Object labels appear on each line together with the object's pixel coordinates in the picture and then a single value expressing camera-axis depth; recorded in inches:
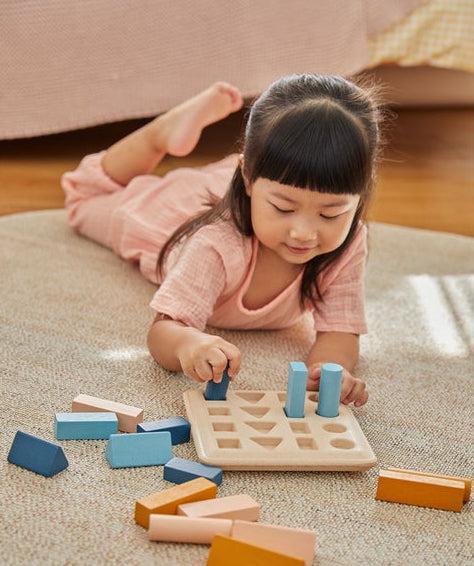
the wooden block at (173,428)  73.0
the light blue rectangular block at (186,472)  69.8
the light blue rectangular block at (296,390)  74.0
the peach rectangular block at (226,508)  66.6
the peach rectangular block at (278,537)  64.9
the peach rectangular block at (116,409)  73.7
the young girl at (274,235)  76.8
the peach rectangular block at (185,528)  65.6
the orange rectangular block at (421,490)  69.5
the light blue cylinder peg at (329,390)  74.7
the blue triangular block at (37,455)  69.3
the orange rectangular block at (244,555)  63.1
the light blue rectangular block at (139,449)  70.7
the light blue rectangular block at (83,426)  72.5
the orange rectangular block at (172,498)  66.4
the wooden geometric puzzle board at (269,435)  71.1
